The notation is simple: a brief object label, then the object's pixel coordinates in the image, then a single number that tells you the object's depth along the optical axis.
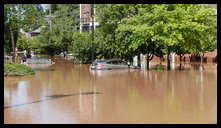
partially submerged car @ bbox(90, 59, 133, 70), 41.84
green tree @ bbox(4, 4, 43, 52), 34.62
